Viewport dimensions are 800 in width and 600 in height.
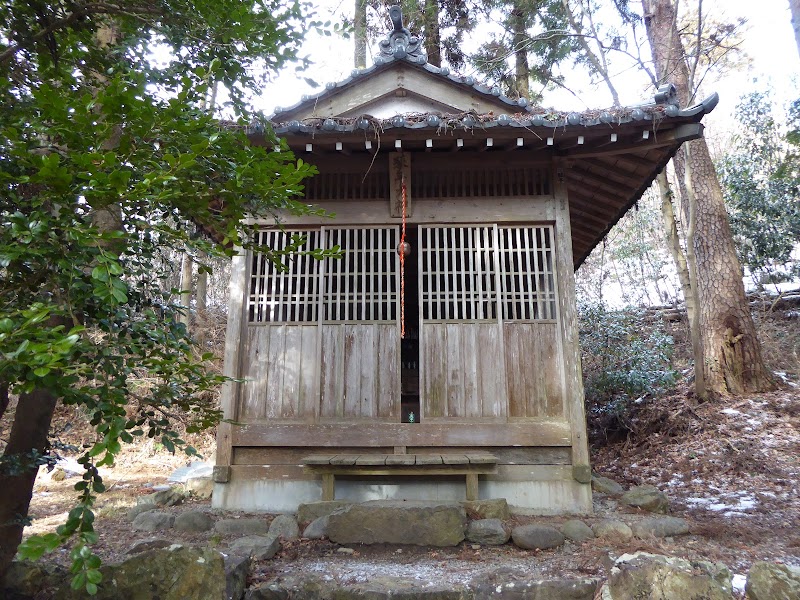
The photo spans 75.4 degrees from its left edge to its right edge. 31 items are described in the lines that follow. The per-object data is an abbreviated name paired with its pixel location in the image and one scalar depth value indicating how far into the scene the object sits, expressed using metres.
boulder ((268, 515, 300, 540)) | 4.81
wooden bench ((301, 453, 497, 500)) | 5.13
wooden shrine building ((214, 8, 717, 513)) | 5.37
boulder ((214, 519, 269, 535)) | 4.93
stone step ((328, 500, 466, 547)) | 4.58
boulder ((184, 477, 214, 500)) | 6.64
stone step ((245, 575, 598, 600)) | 3.46
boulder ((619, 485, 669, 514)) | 5.53
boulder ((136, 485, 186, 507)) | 6.00
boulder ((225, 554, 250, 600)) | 3.45
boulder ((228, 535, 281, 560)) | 4.24
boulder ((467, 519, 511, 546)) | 4.64
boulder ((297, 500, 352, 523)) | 5.09
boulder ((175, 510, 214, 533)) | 4.95
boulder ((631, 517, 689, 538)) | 4.71
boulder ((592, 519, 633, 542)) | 4.66
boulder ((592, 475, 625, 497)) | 6.21
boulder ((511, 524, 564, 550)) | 4.55
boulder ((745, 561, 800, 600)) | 3.01
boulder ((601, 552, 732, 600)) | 3.03
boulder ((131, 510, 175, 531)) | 5.09
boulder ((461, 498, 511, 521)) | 5.00
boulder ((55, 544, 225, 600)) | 3.15
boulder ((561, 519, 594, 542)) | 4.71
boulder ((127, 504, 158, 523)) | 5.52
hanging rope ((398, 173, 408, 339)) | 5.72
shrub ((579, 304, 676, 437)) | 9.55
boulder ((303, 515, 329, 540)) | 4.75
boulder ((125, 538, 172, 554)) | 3.72
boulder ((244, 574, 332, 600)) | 3.55
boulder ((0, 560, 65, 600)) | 3.21
